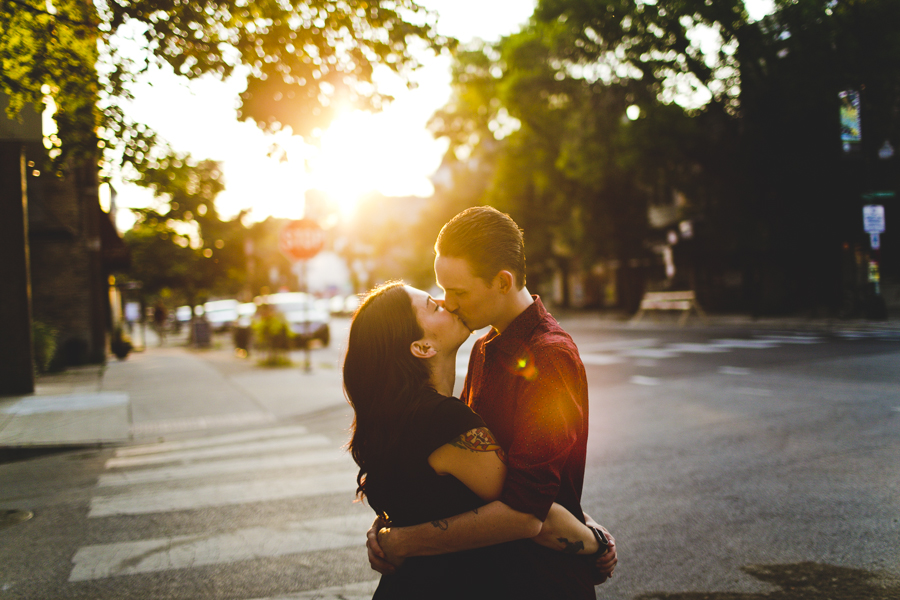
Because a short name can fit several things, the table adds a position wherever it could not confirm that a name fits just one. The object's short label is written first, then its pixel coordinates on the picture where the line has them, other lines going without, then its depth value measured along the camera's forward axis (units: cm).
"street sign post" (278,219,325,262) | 1252
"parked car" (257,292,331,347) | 2277
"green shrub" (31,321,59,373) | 1384
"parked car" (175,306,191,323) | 5228
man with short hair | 167
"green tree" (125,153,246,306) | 2486
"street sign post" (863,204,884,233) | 900
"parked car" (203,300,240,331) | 4018
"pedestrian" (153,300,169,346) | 3212
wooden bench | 2249
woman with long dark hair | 170
